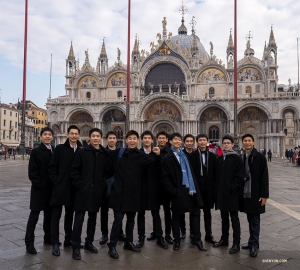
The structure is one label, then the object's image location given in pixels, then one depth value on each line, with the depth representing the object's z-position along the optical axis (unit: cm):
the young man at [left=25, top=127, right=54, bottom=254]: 448
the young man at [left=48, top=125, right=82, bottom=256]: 447
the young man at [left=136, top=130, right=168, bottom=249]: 475
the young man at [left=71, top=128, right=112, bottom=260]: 438
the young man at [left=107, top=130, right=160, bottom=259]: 450
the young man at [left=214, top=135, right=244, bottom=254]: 462
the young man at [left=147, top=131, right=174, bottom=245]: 495
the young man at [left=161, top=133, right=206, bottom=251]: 462
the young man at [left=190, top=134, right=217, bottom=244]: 505
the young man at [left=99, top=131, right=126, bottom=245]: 503
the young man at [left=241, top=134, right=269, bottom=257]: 458
